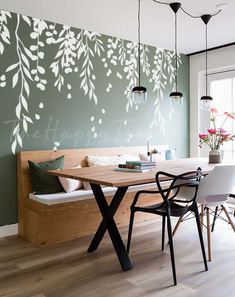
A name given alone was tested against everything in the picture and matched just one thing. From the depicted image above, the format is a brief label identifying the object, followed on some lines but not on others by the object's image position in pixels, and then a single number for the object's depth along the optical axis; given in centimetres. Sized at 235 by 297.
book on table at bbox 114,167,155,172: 276
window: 490
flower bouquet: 346
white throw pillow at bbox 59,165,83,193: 334
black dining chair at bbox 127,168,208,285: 235
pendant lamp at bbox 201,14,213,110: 356
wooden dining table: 234
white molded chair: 261
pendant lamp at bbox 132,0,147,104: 306
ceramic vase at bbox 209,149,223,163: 347
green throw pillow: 332
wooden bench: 310
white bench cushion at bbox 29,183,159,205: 311
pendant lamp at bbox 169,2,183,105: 310
